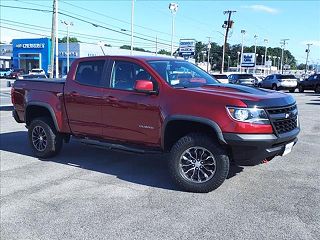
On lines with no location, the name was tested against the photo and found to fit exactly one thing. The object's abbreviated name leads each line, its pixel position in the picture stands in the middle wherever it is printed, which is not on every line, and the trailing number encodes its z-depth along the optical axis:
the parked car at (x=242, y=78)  27.00
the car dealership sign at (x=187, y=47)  24.81
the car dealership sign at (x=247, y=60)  54.47
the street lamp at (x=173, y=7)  31.25
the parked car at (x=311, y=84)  24.05
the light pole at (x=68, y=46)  44.96
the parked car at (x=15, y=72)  44.08
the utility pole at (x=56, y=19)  21.18
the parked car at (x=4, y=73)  46.71
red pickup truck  3.74
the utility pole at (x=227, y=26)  45.48
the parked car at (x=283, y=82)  25.64
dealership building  47.56
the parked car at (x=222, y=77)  22.00
